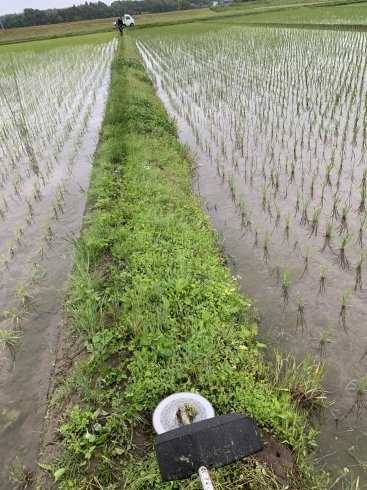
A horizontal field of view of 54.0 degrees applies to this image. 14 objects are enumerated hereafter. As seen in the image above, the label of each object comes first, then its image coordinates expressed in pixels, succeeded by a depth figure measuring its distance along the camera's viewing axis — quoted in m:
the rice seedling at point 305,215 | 4.33
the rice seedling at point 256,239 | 4.17
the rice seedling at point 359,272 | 3.40
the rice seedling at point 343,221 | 4.09
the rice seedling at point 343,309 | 3.08
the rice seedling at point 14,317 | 3.48
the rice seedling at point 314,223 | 4.16
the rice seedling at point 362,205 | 4.29
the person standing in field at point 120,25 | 28.80
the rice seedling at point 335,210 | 4.30
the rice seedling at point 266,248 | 3.95
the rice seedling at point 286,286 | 3.41
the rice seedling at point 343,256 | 3.64
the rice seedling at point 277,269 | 3.71
